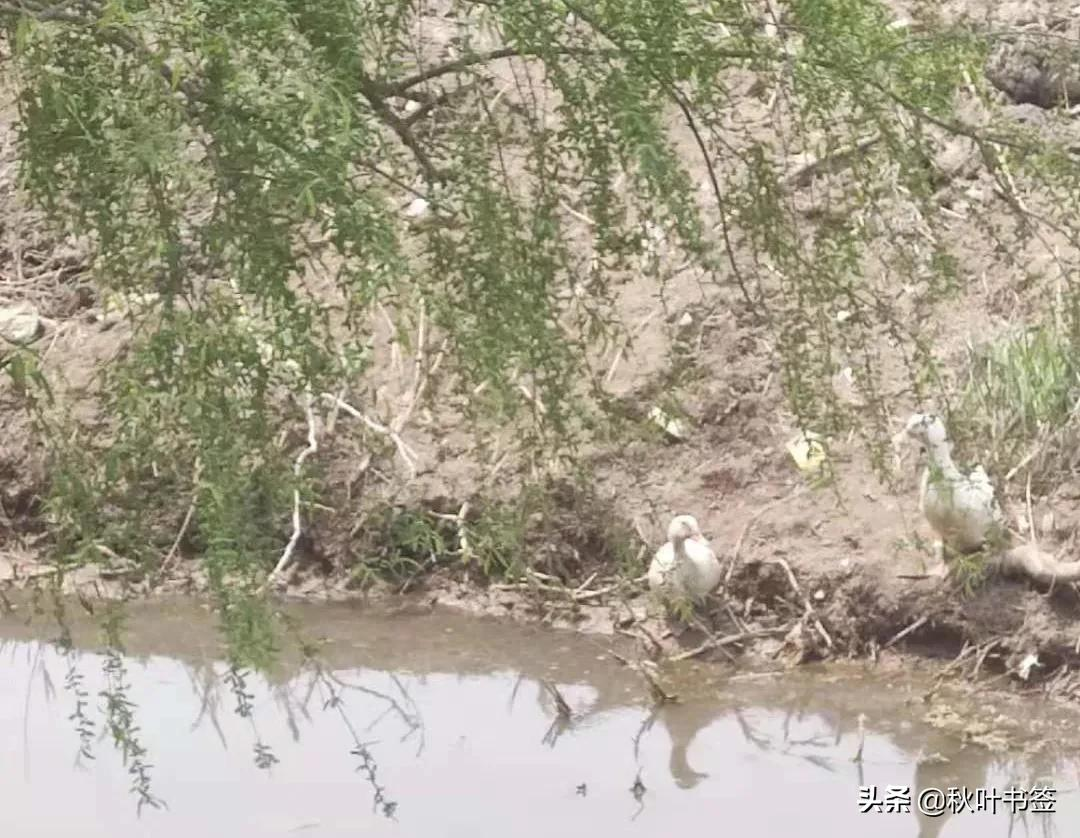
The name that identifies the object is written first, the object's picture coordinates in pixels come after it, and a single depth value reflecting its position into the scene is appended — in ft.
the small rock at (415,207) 17.34
